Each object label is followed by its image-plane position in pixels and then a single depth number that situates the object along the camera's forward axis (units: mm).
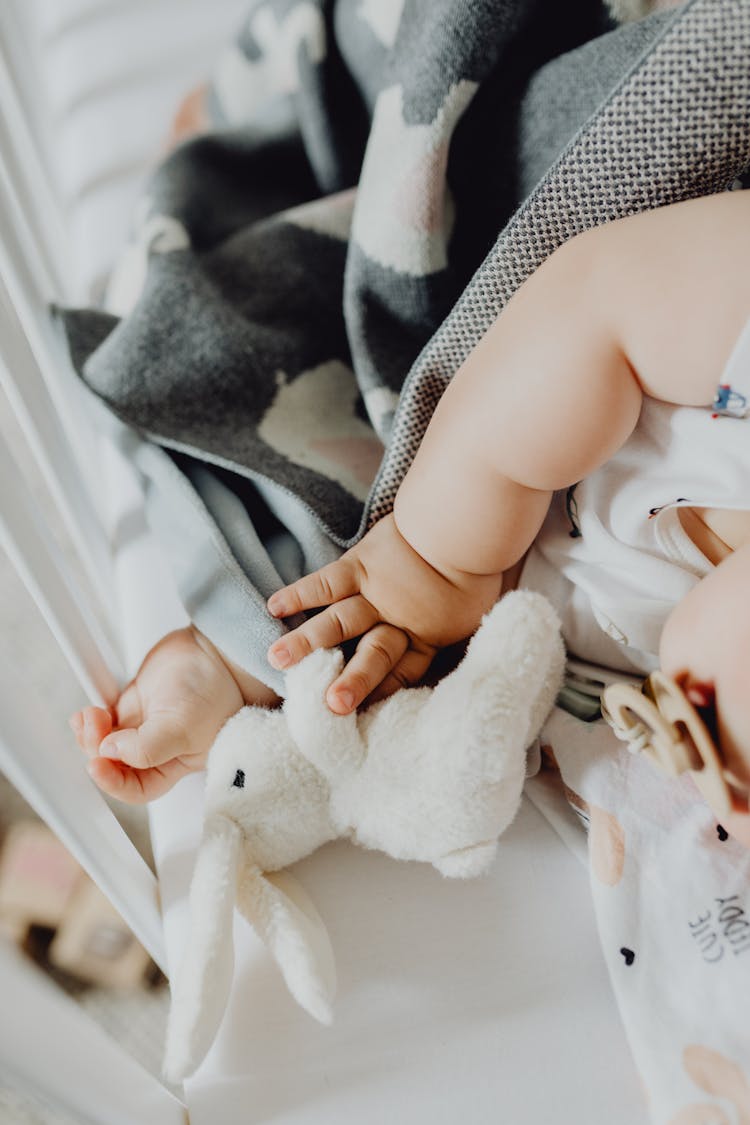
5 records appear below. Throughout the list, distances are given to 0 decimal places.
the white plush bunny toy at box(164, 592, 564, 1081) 469
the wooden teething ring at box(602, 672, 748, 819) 389
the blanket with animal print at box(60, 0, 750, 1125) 477
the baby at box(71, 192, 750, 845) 416
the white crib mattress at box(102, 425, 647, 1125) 444
